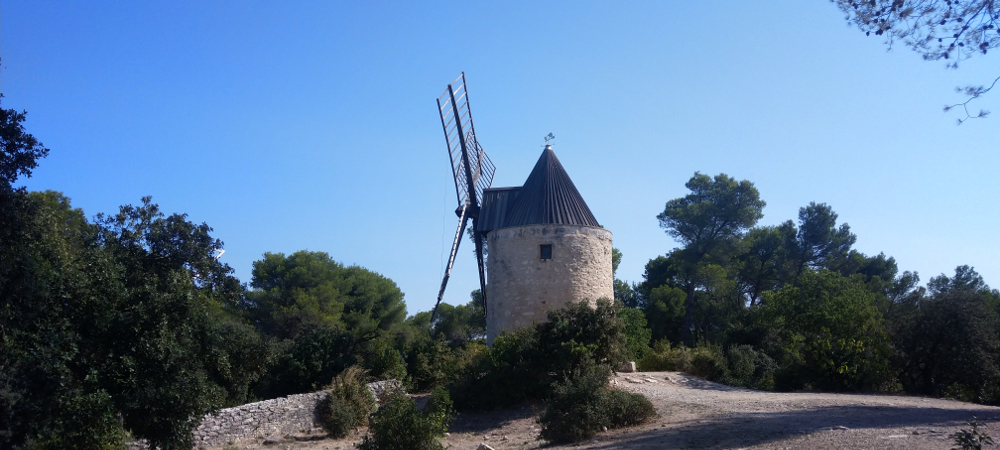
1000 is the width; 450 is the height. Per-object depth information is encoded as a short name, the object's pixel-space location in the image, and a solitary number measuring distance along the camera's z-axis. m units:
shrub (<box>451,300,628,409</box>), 12.92
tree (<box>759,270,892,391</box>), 14.13
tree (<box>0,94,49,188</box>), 8.75
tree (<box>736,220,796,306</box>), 27.11
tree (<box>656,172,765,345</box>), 27.38
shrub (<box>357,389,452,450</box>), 8.88
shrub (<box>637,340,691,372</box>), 16.78
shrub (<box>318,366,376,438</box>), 12.53
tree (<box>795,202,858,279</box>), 27.31
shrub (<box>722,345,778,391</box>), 15.21
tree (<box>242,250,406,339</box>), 23.19
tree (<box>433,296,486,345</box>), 29.05
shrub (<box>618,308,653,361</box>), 17.99
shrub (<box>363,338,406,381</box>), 15.65
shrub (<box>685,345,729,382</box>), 15.35
